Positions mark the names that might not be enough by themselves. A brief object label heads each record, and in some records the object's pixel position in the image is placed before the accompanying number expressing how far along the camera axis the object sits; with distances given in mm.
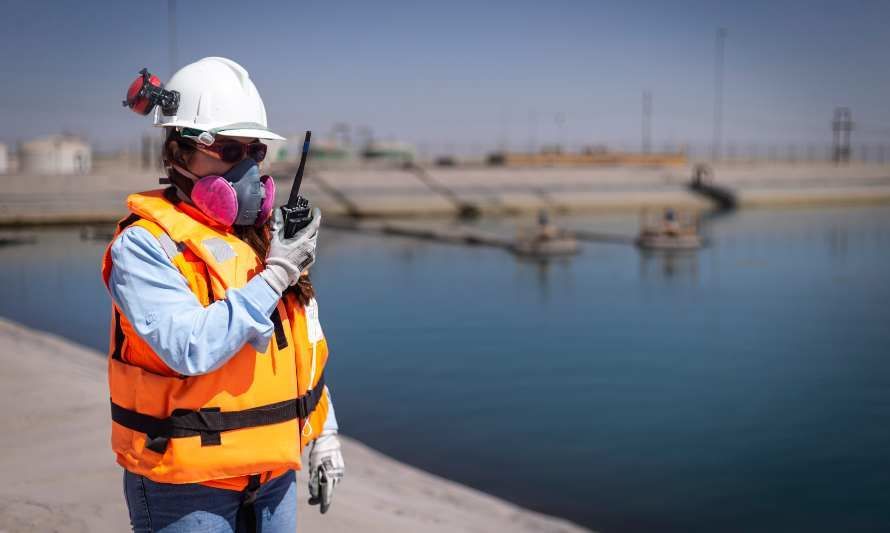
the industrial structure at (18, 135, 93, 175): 50062
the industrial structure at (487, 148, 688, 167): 67812
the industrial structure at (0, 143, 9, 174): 49219
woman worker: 2229
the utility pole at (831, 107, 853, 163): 84125
